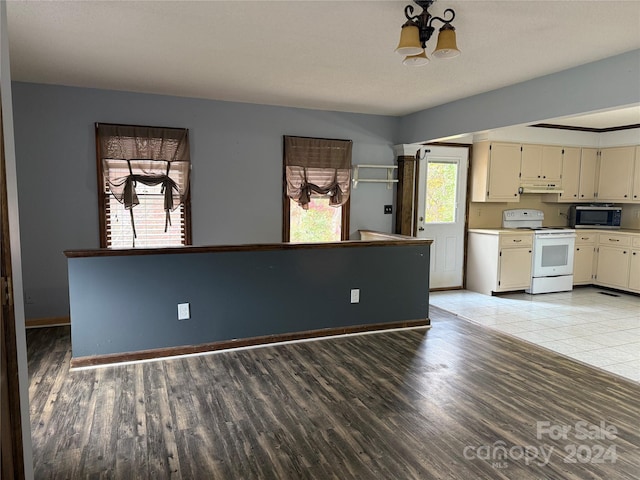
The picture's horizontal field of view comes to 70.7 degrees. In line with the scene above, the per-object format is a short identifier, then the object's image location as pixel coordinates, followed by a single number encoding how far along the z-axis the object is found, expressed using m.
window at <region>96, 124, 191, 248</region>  4.71
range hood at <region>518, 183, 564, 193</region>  6.62
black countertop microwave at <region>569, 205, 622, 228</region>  6.77
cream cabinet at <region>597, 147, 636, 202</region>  6.61
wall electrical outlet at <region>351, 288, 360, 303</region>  4.45
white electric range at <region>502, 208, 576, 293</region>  6.39
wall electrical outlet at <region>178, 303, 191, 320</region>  3.80
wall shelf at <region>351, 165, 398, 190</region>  5.88
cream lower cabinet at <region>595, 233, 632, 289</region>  6.41
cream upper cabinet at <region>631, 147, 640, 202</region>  6.47
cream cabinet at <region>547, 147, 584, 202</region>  6.82
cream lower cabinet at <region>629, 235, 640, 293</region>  6.24
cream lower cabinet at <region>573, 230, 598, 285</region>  6.81
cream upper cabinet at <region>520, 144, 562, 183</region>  6.57
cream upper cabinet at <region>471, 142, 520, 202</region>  6.36
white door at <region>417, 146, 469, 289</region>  6.40
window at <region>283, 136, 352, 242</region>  5.52
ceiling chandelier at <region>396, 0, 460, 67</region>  2.40
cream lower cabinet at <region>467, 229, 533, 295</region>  6.23
